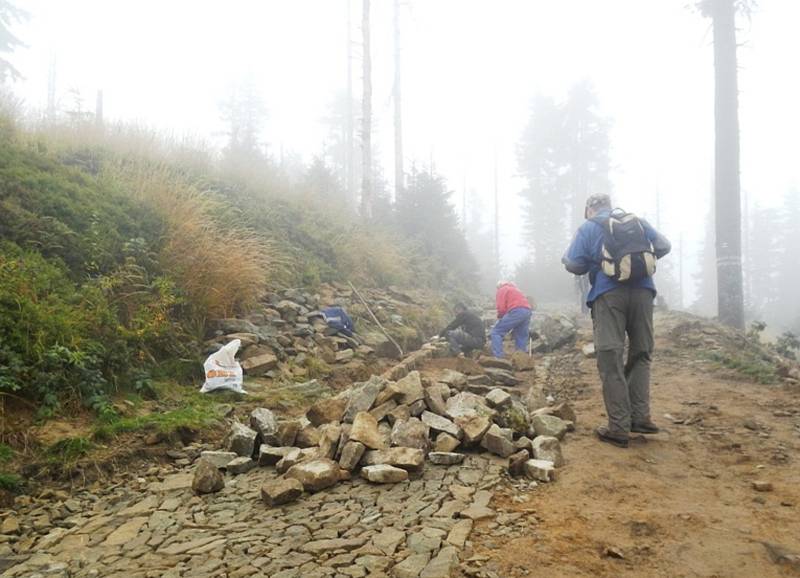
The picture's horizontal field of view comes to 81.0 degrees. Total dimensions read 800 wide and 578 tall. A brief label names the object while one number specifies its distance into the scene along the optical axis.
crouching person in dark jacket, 8.13
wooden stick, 7.32
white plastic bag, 4.66
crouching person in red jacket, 7.95
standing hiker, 3.74
